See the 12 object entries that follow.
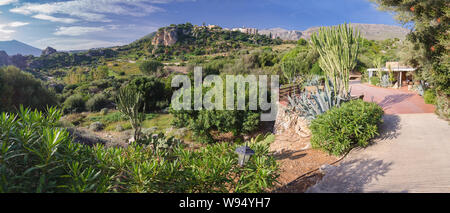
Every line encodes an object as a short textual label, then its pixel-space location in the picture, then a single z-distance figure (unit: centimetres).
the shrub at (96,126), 1184
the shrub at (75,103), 1695
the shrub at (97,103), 1762
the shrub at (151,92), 1725
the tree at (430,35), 584
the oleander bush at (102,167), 153
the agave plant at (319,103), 595
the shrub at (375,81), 1392
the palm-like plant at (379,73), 1360
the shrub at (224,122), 885
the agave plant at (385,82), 1316
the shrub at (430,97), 747
